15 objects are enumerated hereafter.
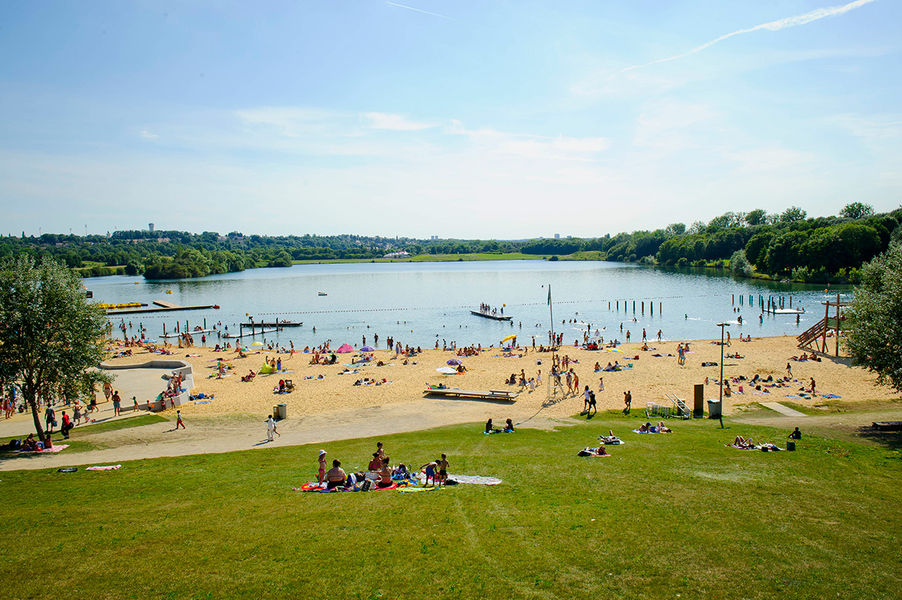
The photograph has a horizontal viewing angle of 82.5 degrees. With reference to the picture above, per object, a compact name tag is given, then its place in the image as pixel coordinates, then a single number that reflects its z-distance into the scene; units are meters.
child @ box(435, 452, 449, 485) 15.09
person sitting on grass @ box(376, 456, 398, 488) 15.05
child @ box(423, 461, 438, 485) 15.19
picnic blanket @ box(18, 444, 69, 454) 19.94
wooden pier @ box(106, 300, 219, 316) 93.00
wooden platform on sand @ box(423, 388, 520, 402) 31.05
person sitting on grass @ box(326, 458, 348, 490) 14.76
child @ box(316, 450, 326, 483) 15.25
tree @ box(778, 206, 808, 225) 187.82
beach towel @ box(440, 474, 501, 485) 15.07
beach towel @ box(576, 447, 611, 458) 18.03
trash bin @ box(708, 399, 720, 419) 25.07
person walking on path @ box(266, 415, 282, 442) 22.19
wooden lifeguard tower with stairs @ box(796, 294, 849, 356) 45.86
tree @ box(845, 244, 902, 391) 20.33
